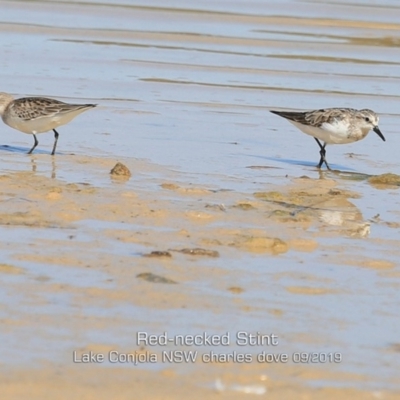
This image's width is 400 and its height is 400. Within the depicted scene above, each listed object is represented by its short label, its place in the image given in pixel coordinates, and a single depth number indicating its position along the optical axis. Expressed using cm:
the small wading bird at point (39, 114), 1022
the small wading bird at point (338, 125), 1073
